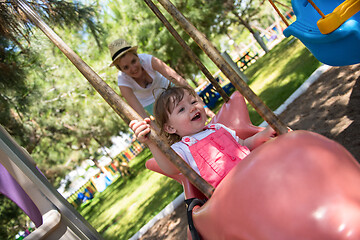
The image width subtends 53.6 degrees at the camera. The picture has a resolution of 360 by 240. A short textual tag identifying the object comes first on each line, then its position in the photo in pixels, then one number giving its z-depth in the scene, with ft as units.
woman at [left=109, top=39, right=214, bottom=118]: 11.25
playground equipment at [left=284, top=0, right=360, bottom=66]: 8.29
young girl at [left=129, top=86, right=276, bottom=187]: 6.38
